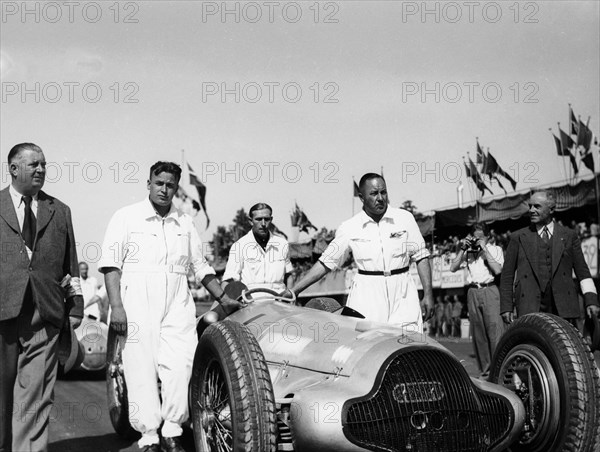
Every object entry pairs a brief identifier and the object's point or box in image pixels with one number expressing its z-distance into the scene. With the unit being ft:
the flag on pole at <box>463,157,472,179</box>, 96.27
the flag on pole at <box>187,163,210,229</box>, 89.61
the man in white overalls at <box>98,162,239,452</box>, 17.71
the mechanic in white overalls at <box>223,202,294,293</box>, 27.94
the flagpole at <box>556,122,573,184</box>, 78.24
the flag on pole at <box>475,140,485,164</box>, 89.30
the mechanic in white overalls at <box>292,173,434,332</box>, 20.98
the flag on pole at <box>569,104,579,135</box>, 77.41
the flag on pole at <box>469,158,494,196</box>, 93.84
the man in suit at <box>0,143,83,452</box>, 15.65
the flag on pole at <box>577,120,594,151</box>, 76.23
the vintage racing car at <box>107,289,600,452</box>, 12.46
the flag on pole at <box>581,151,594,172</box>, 76.18
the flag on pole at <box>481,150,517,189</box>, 86.89
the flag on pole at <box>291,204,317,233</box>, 120.26
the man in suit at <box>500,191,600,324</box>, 23.50
